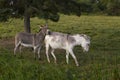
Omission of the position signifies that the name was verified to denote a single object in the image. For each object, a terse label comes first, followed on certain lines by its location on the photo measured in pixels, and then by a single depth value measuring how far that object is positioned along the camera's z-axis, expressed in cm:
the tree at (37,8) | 1803
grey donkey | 1609
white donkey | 1425
